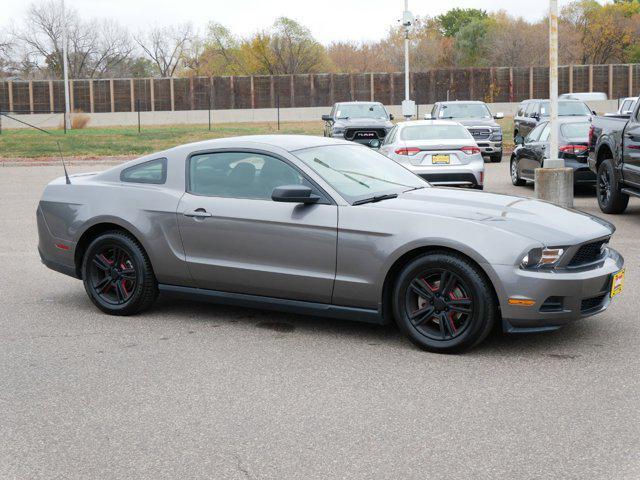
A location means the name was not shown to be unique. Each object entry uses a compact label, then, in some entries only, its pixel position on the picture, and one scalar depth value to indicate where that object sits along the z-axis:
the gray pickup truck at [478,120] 25.22
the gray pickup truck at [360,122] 26.91
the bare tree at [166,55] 99.88
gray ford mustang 6.02
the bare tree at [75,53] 89.69
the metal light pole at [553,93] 14.52
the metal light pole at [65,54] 42.43
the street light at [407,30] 36.25
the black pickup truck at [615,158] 12.35
